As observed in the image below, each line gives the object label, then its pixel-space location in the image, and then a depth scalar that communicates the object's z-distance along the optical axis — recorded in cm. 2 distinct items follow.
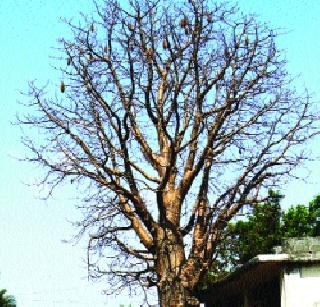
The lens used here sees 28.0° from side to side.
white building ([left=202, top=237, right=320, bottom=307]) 1306
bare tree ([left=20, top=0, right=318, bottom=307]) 1647
